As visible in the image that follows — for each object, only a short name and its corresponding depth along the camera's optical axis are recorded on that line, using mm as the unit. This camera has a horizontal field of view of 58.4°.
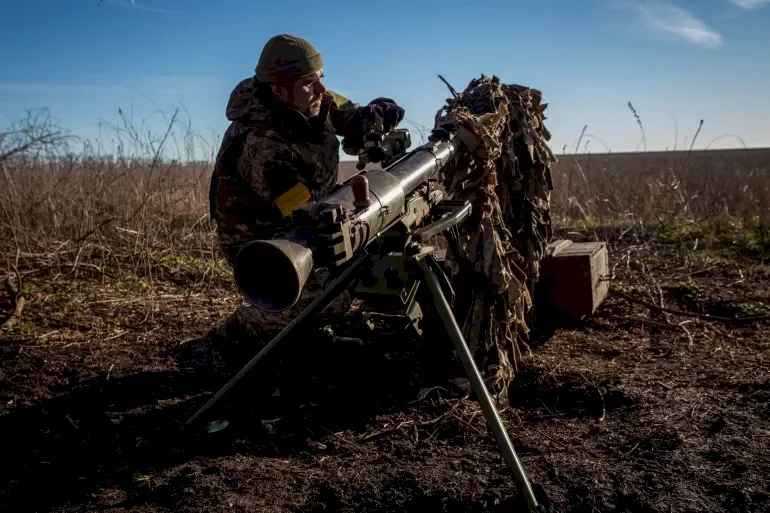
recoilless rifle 2027
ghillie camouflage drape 3438
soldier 3693
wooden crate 4621
